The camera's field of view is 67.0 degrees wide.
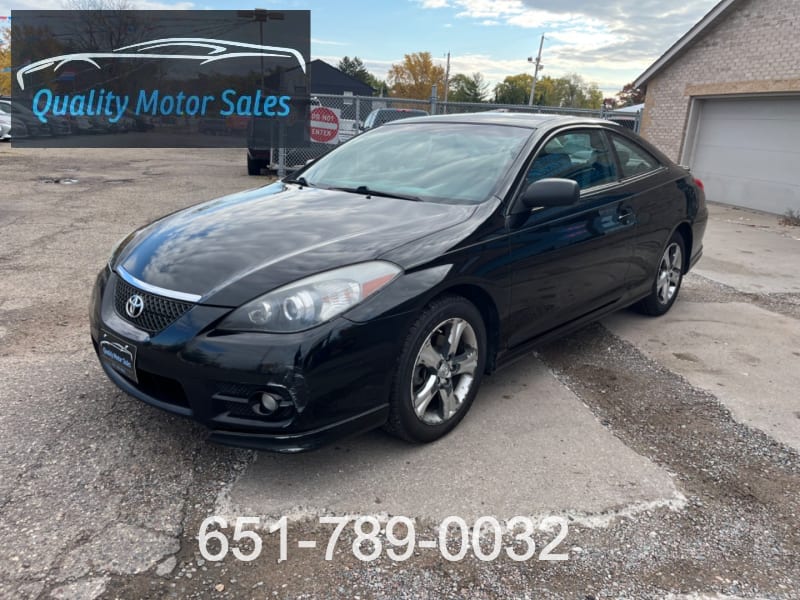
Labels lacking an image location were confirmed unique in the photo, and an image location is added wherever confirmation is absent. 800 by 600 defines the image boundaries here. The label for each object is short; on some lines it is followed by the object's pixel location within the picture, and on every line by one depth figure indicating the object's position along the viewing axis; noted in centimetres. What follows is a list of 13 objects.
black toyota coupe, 242
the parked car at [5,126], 2262
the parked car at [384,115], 1411
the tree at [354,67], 8812
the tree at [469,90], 7469
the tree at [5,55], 3580
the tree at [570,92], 9715
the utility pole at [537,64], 6216
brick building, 1149
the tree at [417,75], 7275
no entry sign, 1376
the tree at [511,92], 7681
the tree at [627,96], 6881
